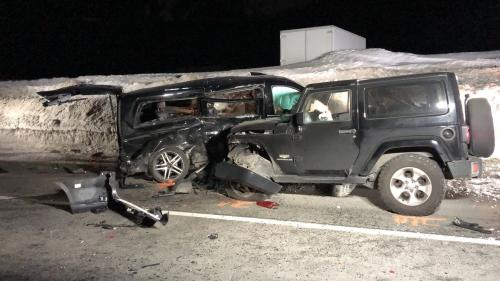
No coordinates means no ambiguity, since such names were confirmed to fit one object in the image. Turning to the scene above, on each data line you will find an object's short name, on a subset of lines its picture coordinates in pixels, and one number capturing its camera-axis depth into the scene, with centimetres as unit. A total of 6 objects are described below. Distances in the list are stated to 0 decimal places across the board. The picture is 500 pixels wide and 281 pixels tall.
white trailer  1523
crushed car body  900
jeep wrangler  605
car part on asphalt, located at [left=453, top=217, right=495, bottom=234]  562
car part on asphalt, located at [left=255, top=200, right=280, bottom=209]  702
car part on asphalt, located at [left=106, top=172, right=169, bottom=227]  612
